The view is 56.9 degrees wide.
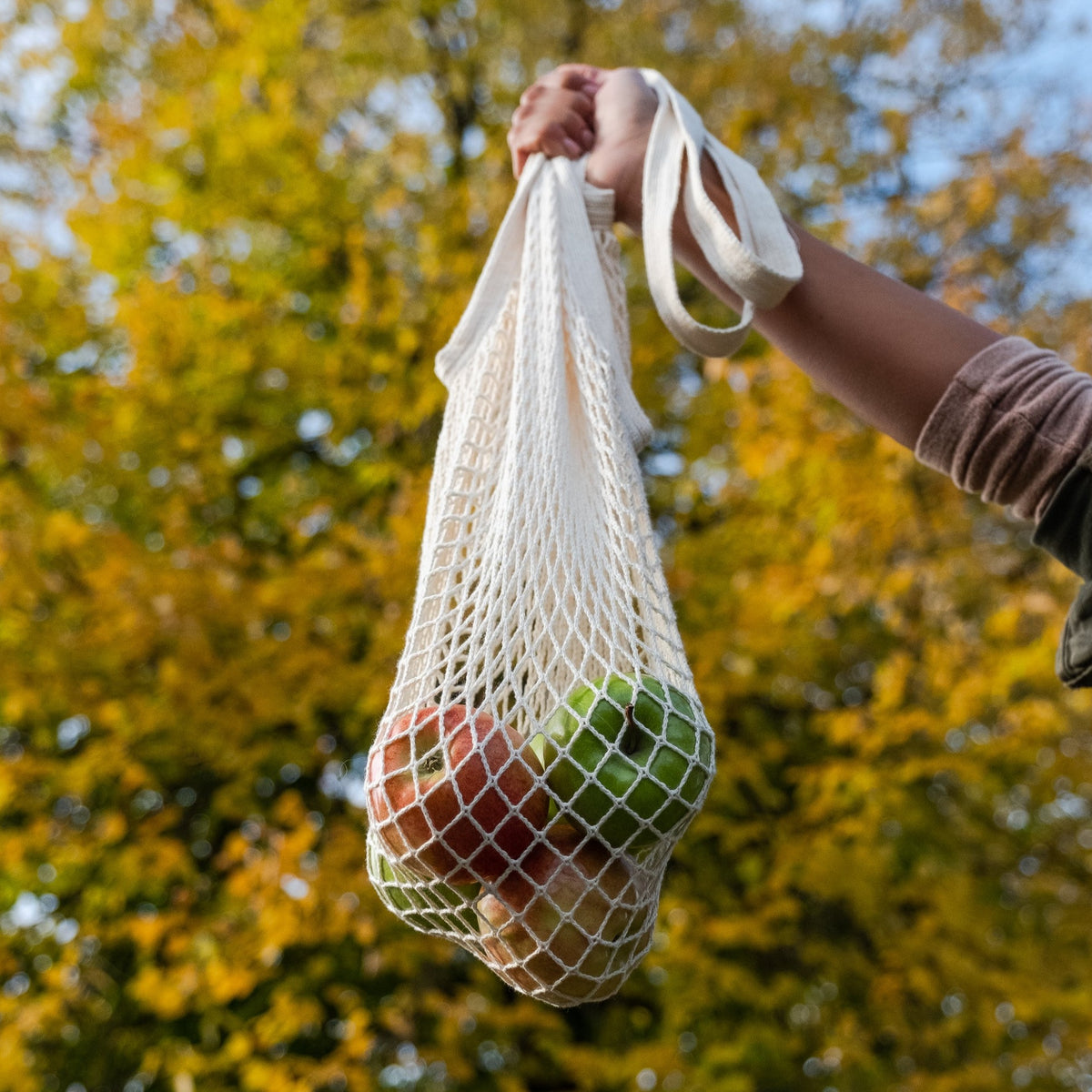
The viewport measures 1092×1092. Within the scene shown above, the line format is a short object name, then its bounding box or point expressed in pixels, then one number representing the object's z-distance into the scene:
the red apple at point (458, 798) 0.99
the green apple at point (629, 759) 0.98
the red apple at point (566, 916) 1.00
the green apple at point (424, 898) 1.06
